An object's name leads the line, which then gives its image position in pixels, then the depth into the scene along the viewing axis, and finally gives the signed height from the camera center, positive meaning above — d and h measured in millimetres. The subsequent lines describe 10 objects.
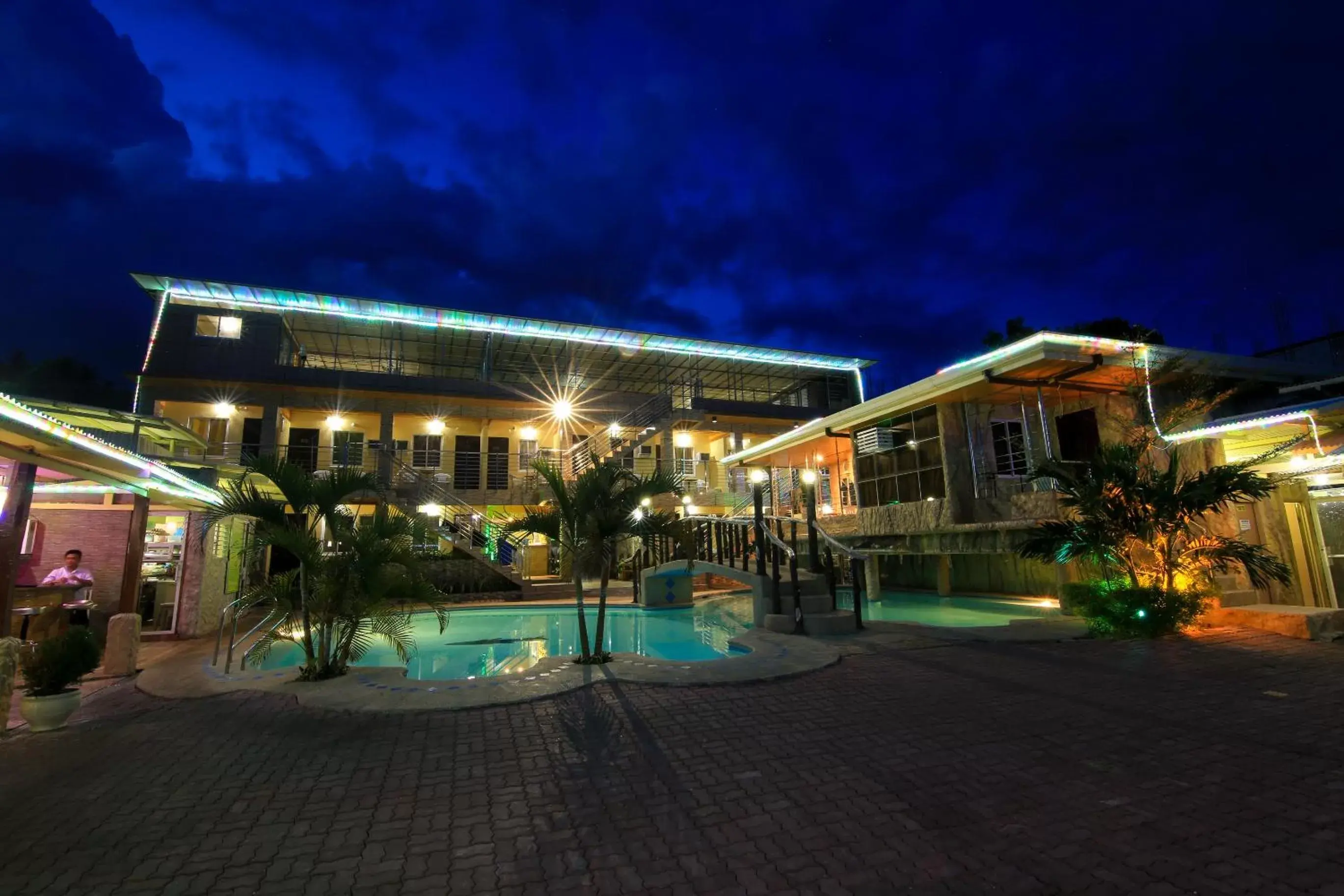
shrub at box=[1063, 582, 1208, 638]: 8258 -1047
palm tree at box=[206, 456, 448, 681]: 6930 -88
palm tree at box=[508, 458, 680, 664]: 7625 +447
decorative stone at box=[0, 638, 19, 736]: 5203 -899
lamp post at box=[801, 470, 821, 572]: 9898 +505
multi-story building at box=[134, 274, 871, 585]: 20641 +6182
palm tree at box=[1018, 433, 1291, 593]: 8148 +203
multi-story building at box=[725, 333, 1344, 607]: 9648 +1778
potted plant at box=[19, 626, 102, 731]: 5375 -1018
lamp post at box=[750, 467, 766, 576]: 10008 +546
